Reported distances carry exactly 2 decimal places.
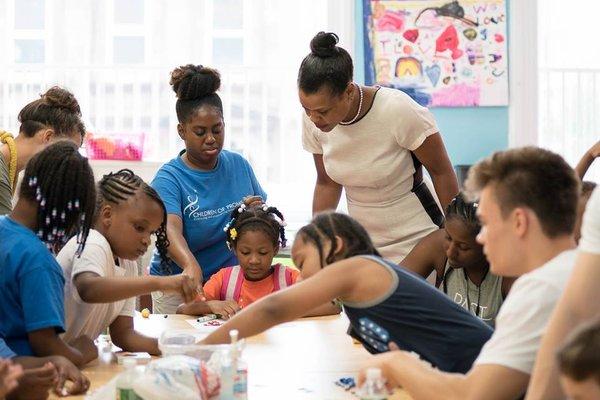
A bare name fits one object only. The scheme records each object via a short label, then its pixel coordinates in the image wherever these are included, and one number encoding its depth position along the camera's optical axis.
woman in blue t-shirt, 3.64
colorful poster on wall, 5.84
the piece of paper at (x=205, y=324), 3.14
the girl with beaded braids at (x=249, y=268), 3.52
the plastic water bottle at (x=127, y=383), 1.96
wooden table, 2.31
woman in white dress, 3.25
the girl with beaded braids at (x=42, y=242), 2.32
